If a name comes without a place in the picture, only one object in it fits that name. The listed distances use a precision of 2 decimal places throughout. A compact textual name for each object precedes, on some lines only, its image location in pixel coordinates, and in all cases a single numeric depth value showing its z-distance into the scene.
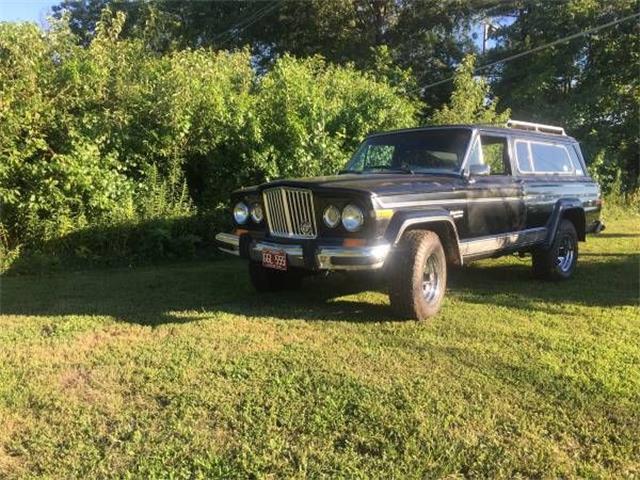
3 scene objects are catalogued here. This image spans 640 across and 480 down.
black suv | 5.33
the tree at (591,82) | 23.11
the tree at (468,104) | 14.91
